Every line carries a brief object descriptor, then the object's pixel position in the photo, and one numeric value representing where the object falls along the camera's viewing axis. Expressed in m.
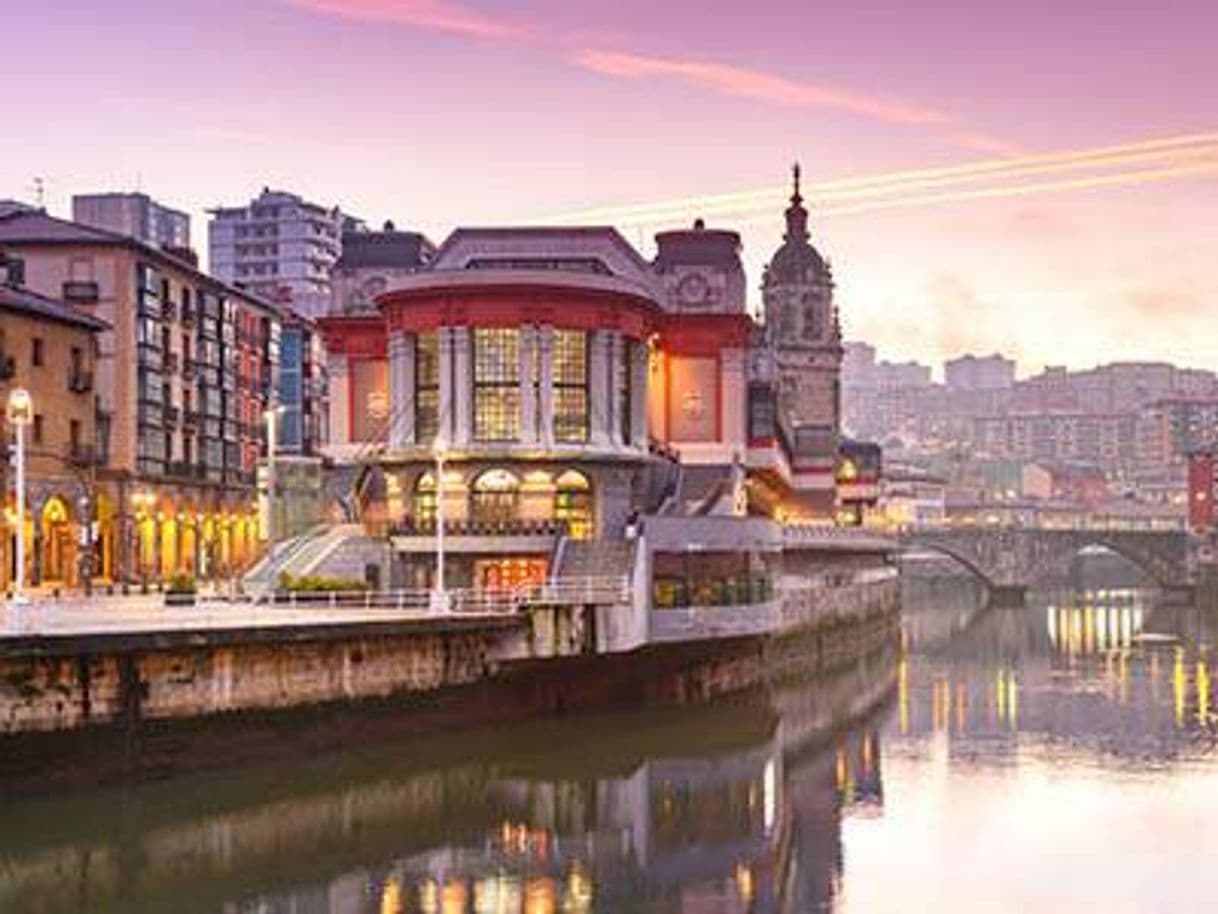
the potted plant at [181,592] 82.12
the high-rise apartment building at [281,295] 191.50
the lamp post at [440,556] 75.12
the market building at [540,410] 91.88
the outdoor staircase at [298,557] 88.62
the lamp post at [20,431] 60.12
